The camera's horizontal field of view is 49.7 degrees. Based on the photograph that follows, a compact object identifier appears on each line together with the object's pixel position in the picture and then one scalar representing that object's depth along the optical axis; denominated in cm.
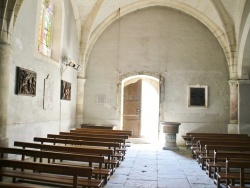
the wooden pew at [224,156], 473
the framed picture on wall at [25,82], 652
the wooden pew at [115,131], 859
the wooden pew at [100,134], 754
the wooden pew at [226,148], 591
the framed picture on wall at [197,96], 1191
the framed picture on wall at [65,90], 968
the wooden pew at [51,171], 327
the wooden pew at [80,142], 586
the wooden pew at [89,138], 675
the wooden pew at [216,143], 682
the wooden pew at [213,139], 755
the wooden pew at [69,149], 493
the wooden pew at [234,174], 398
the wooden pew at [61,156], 405
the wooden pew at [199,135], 858
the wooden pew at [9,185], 247
